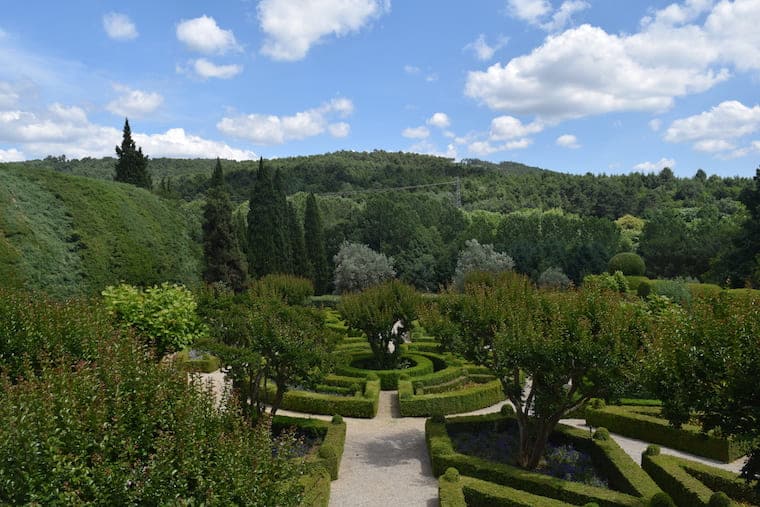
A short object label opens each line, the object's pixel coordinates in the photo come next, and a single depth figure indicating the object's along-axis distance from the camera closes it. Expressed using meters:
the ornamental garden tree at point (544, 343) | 10.34
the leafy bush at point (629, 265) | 37.97
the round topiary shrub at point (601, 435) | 12.52
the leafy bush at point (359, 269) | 45.66
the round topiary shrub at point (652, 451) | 11.90
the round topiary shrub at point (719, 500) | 9.11
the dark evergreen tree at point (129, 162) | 40.06
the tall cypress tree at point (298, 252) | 46.75
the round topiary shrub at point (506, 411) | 14.50
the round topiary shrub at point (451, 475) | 10.52
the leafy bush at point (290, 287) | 29.97
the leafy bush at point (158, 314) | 15.46
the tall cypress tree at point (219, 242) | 32.97
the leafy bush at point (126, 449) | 5.19
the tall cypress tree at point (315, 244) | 49.72
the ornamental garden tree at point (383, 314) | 19.86
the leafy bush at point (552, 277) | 39.00
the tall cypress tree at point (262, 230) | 40.97
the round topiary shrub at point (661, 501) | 9.10
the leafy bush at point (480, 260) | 41.81
